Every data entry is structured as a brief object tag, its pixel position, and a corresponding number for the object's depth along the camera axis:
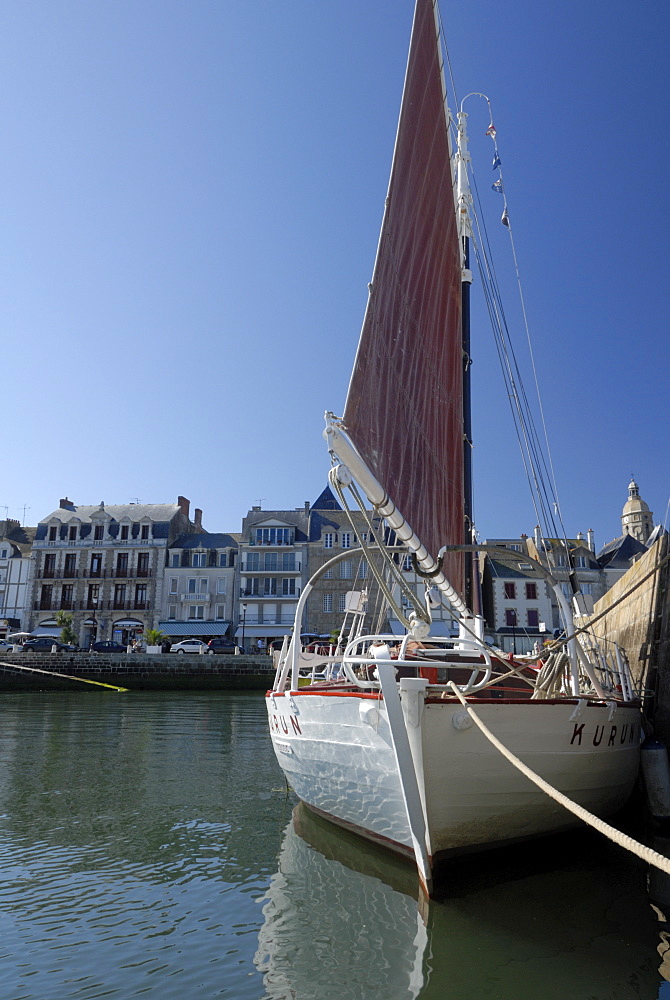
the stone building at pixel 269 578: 50.94
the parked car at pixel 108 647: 42.31
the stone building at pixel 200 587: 51.88
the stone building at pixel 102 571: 52.00
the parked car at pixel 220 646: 43.53
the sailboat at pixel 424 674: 5.79
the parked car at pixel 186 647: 44.56
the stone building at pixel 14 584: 52.59
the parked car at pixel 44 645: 42.49
